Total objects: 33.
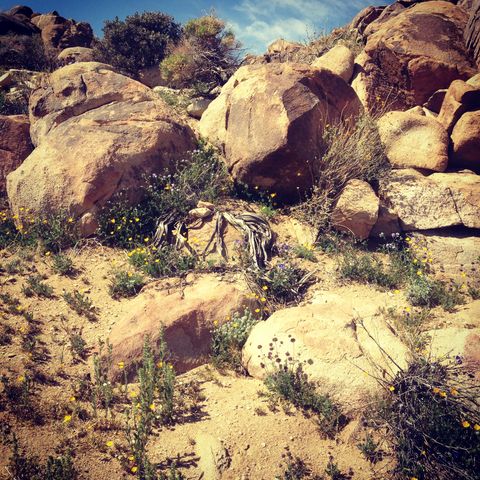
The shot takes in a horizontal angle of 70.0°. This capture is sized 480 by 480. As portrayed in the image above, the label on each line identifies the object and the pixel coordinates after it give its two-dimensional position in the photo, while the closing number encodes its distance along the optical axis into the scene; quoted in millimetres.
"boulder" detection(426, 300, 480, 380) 3604
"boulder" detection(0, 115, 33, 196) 6934
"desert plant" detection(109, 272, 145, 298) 4852
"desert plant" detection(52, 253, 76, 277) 5055
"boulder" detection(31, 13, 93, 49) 14664
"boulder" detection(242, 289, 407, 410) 3508
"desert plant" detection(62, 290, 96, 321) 4523
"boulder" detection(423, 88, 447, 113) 7947
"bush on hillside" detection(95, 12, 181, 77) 12414
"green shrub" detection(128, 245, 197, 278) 5074
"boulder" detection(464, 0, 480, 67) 7895
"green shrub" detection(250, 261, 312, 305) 4883
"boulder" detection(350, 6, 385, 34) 11602
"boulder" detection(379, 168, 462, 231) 5969
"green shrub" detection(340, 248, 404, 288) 5281
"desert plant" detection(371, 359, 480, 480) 2928
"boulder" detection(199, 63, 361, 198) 5949
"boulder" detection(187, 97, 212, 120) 8961
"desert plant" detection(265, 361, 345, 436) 3275
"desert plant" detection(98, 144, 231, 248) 5738
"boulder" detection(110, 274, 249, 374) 4004
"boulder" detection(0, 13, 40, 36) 14352
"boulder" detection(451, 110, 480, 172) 6473
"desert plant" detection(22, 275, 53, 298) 4645
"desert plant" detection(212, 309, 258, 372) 4047
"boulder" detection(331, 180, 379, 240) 5758
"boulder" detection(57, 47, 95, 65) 12211
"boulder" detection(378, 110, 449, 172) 6652
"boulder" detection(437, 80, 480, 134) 6781
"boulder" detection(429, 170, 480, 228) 5887
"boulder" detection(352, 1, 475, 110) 7965
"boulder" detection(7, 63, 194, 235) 5664
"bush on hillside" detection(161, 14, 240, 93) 10797
